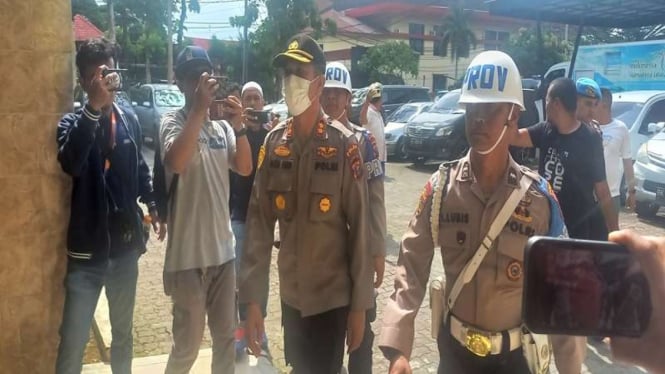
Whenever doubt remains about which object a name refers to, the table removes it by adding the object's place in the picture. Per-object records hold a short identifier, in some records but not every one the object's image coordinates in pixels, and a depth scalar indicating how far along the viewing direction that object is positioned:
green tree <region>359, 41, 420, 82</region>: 34.50
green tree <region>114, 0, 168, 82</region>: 28.55
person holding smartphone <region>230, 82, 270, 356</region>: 4.13
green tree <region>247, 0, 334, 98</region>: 25.41
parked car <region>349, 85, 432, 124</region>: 18.14
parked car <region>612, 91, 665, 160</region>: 9.74
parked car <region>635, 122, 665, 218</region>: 8.31
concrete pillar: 2.87
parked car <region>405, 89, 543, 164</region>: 13.37
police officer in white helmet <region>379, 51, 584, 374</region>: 2.13
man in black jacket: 2.81
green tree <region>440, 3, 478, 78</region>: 47.66
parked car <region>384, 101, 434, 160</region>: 14.76
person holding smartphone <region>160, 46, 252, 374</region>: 3.10
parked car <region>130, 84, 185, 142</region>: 16.75
